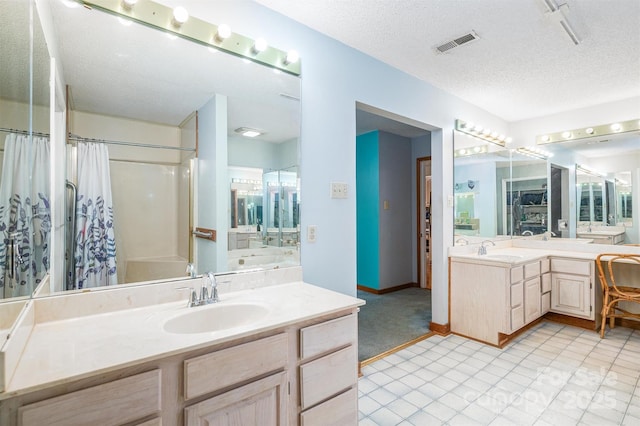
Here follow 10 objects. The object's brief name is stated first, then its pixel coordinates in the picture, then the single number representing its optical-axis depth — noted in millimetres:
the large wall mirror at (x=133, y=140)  1342
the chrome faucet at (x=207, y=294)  1450
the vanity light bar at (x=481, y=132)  3321
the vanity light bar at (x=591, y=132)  3238
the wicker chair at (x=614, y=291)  2836
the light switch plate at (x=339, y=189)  2179
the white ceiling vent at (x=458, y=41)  2160
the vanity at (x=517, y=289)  2752
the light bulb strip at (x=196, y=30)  1388
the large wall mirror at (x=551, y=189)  3240
